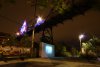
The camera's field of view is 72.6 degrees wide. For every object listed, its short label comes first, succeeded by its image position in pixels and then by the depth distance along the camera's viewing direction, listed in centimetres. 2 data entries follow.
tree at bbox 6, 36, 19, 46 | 882
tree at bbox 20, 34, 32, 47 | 915
